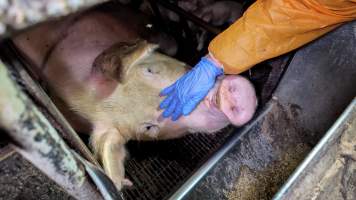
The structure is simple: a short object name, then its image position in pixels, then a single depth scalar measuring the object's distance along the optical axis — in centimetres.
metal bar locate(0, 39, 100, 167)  76
